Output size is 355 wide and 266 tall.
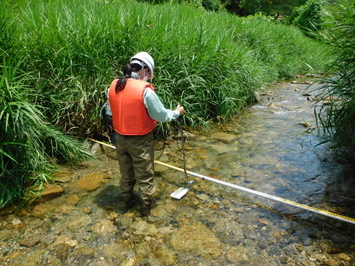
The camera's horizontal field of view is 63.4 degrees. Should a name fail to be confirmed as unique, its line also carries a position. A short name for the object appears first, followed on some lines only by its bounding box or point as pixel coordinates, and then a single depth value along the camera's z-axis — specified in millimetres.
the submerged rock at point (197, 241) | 2627
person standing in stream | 2773
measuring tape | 2904
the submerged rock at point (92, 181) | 3622
